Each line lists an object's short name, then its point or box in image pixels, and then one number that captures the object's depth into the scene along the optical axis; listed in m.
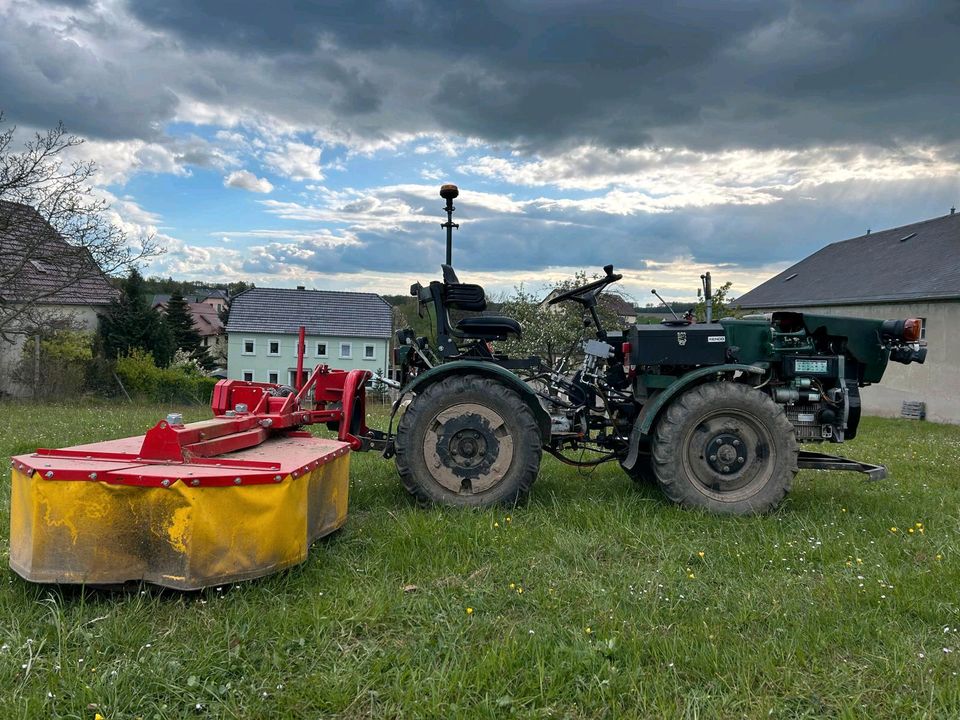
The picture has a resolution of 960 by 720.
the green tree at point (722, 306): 27.66
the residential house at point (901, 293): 20.05
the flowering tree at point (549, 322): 23.05
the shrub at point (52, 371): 22.53
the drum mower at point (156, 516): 3.17
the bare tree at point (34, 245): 18.78
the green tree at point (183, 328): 42.38
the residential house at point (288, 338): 44.06
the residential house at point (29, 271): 19.52
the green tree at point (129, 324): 32.56
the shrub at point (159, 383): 24.78
